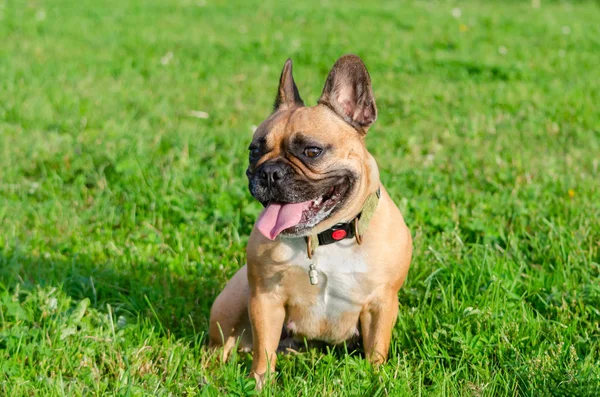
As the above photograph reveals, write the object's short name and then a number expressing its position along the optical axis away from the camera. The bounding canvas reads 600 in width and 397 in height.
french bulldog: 2.94
